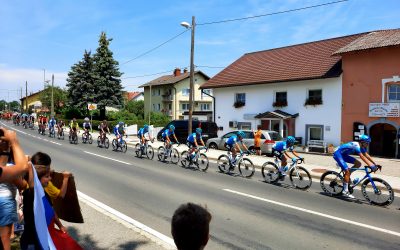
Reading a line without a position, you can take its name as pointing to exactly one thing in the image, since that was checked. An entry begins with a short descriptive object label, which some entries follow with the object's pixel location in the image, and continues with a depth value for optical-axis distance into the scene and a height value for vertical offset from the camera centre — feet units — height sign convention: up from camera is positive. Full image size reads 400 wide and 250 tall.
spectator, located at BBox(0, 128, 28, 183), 9.90 -1.17
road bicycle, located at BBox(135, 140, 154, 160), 61.21 -5.65
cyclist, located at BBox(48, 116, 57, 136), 106.75 -2.30
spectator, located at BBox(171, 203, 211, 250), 7.68 -2.35
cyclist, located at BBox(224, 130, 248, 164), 45.03 -3.16
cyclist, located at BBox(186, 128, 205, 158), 49.73 -3.21
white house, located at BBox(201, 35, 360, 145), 84.38 +7.33
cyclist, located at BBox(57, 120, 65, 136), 100.88 -3.22
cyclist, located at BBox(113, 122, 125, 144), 70.59 -2.67
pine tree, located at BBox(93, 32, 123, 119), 160.15 +17.27
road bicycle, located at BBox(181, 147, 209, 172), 48.87 -5.68
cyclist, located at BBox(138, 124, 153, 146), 59.21 -2.70
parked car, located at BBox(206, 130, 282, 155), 68.85 -3.95
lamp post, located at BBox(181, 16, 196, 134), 77.78 +11.59
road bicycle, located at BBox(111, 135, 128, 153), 70.59 -5.24
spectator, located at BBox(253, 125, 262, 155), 68.49 -4.29
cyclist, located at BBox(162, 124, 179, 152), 55.77 -3.13
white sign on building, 71.61 +2.37
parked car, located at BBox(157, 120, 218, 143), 90.51 -2.52
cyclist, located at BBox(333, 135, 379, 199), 31.19 -3.00
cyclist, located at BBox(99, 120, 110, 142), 76.94 -2.54
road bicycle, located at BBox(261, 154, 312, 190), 36.75 -5.74
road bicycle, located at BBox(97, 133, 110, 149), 77.42 -5.33
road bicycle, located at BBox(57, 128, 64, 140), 100.84 -4.63
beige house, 204.90 +13.17
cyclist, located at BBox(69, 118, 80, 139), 85.10 -2.48
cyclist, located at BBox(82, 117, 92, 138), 86.07 -2.44
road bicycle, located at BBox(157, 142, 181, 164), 56.24 -5.73
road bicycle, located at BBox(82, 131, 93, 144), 87.43 -5.12
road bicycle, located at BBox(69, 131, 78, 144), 85.12 -4.81
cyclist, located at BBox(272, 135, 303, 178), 37.81 -3.14
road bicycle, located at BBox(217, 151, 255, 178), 44.55 -5.63
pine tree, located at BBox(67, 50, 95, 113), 163.53 +15.23
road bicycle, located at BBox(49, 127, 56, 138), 107.06 -4.59
